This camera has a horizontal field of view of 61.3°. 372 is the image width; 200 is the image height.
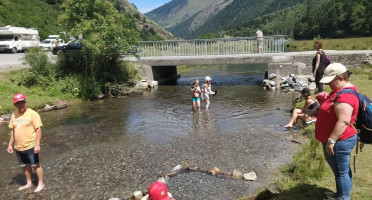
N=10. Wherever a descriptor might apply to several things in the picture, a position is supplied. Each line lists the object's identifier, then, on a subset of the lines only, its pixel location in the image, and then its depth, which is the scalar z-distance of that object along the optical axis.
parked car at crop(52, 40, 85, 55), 32.14
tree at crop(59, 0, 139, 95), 21.72
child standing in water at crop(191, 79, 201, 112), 16.42
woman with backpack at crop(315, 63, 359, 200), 4.75
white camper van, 37.94
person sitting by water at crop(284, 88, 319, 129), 11.75
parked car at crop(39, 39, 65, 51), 43.31
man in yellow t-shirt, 7.51
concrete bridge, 25.73
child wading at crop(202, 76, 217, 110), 17.15
